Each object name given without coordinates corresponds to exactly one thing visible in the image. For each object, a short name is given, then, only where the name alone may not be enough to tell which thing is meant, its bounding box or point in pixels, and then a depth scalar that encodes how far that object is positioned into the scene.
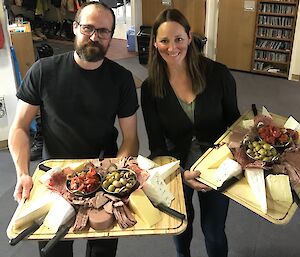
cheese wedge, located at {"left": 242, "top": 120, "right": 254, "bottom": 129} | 1.72
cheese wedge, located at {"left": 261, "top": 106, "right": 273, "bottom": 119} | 1.81
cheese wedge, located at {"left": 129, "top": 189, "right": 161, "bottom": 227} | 1.26
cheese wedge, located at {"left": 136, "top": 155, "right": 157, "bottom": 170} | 1.49
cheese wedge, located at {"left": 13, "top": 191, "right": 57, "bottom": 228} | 1.27
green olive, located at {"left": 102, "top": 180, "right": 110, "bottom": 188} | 1.38
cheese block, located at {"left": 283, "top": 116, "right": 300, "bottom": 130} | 1.72
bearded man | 1.61
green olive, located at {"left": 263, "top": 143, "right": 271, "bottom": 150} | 1.55
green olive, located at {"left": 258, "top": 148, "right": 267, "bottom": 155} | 1.53
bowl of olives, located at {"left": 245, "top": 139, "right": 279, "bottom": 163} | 1.51
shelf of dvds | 4.86
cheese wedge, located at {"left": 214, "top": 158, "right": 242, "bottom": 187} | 1.47
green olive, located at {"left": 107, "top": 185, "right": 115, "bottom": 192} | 1.36
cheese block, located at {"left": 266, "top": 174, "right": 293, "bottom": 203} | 1.37
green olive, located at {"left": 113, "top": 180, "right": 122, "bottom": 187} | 1.37
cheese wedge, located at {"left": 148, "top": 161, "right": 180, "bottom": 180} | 1.46
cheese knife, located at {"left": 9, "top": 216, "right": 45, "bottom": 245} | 1.21
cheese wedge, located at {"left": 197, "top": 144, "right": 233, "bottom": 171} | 1.56
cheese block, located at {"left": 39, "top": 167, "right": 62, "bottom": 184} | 1.44
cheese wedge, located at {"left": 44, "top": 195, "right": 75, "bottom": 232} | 1.24
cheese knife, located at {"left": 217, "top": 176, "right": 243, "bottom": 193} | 1.44
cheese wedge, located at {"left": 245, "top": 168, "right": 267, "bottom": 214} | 1.35
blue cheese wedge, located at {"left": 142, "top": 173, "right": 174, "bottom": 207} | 1.35
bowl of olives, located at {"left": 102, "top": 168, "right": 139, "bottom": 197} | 1.35
